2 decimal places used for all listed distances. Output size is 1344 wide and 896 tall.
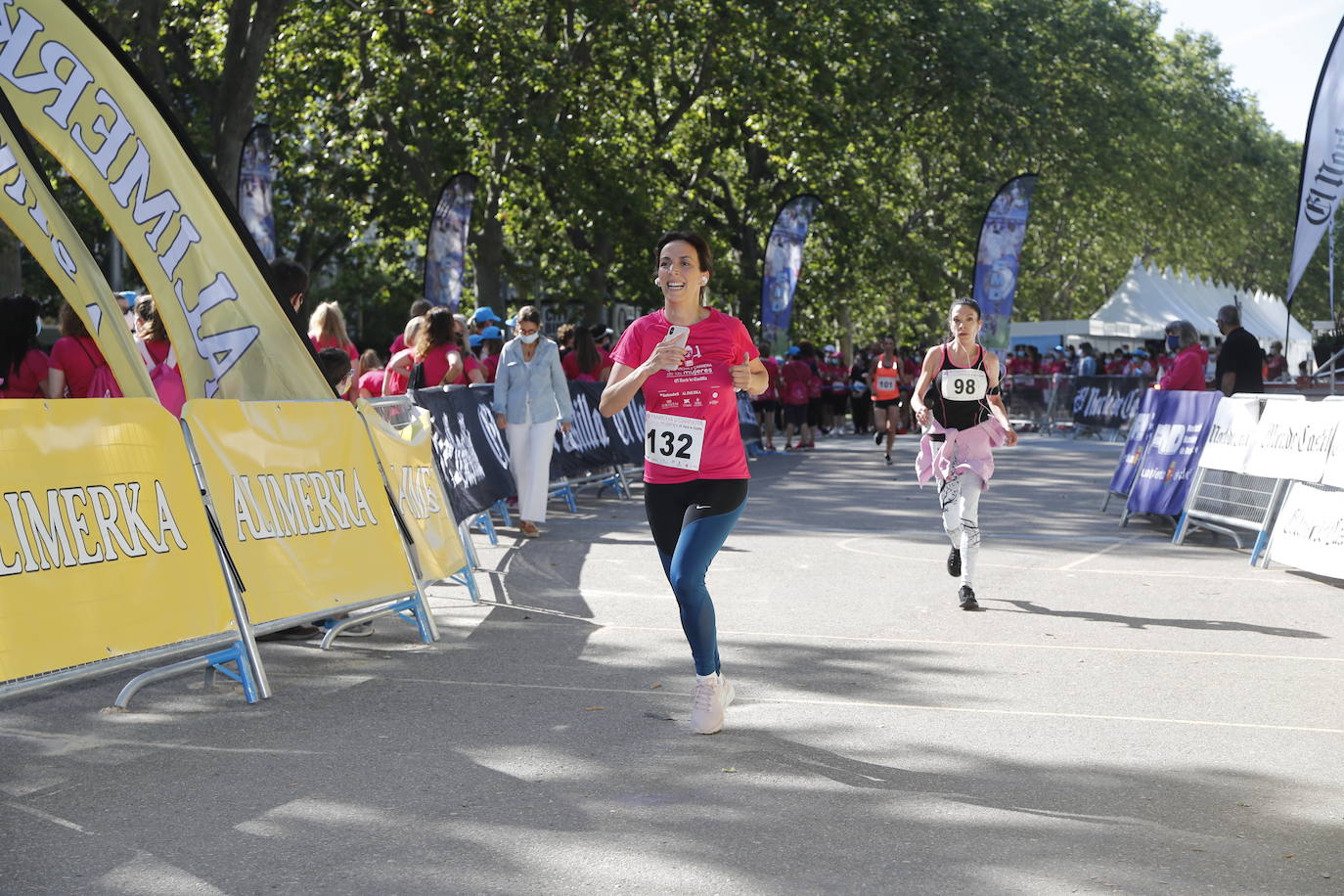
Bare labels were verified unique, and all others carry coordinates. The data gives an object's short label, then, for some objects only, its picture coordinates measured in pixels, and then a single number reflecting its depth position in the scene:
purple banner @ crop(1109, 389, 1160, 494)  15.41
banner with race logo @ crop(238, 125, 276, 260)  20.22
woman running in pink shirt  6.35
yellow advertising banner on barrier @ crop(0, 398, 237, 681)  5.64
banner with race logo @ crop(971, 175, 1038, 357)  28.98
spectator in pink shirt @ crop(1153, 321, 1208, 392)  16.09
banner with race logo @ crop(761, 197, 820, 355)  29.66
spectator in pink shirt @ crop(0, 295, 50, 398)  8.77
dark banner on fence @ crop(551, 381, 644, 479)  16.24
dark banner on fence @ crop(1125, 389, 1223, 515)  14.09
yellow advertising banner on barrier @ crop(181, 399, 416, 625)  6.96
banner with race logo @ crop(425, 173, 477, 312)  23.89
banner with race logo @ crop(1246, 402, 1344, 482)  11.26
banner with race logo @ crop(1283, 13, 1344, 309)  14.69
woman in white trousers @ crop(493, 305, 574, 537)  13.33
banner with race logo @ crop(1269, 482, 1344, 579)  10.59
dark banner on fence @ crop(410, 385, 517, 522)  11.63
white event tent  46.12
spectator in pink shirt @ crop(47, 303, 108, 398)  8.80
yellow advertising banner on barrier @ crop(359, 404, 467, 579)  8.65
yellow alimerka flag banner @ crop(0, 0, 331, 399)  7.40
